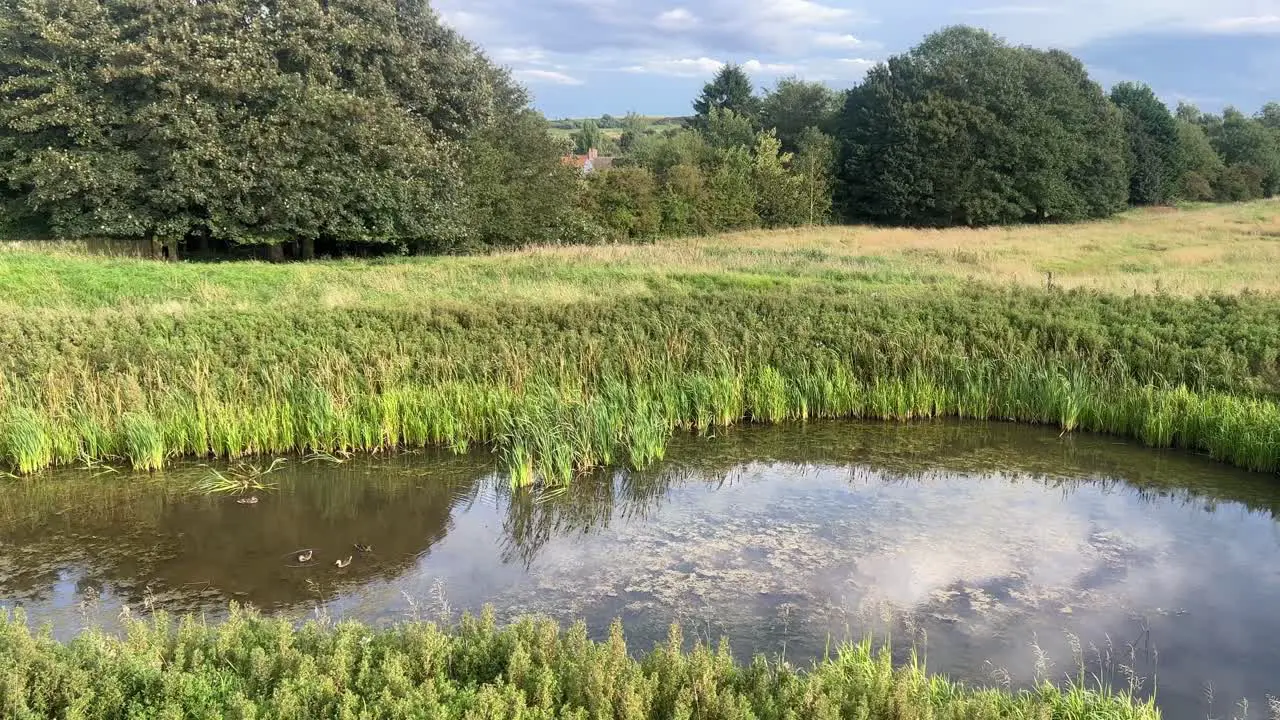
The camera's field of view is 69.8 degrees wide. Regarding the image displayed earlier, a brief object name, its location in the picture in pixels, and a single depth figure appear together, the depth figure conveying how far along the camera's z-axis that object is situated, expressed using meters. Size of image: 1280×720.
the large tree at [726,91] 66.81
